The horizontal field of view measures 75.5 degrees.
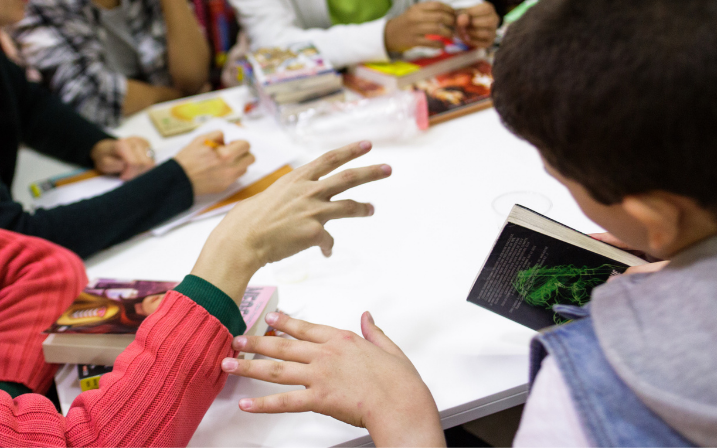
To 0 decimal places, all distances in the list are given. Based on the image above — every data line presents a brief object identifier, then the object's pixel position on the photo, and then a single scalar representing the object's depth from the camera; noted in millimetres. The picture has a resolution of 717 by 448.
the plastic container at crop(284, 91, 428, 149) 1057
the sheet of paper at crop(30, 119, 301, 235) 925
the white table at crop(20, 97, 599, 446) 535
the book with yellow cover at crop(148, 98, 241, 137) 1200
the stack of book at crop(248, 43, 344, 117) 1132
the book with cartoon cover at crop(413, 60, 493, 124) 1101
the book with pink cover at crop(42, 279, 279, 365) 574
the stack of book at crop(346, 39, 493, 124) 1117
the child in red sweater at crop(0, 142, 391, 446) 482
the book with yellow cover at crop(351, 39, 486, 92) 1192
